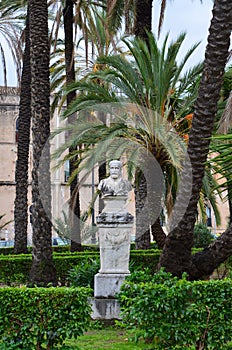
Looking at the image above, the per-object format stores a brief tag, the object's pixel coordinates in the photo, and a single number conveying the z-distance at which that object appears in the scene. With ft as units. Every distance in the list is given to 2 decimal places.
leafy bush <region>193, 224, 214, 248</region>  74.08
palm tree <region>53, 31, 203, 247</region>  46.01
